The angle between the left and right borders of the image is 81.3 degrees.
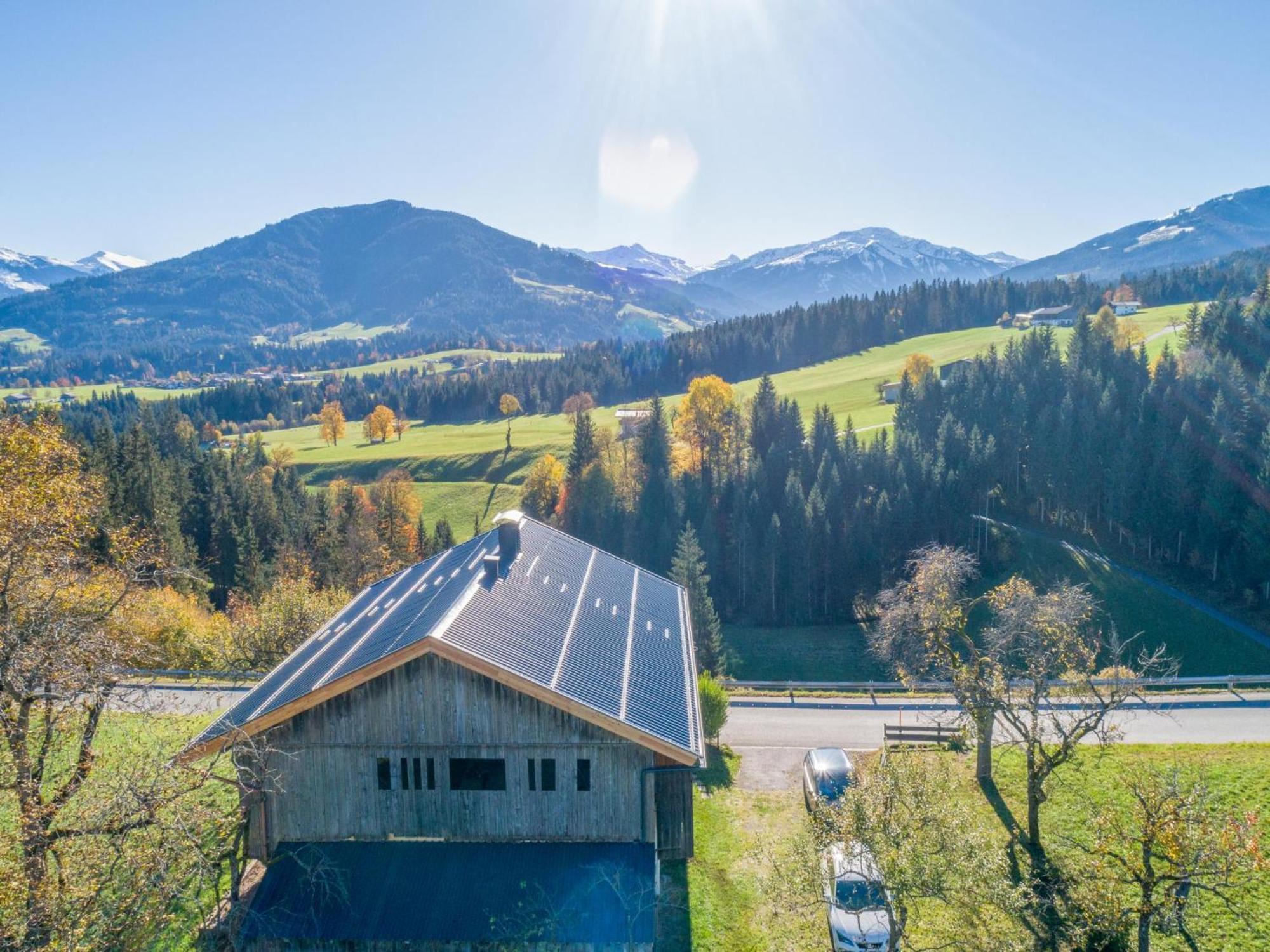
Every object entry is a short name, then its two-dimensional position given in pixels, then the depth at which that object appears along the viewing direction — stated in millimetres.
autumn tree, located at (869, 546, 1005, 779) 24906
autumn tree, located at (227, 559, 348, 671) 42594
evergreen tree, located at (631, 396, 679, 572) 79812
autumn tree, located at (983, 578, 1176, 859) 22766
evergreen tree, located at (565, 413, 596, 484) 91919
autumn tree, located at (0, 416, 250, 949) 13453
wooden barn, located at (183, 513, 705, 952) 19203
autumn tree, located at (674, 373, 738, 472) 95438
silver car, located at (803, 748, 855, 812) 25844
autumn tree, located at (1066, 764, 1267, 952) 16047
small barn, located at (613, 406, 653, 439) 109688
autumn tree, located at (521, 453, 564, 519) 92750
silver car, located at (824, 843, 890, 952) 19672
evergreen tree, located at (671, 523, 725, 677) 53750
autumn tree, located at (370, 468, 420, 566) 79062
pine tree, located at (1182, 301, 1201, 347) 106562
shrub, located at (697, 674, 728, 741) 32562
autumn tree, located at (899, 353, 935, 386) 126694
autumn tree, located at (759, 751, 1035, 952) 16141
